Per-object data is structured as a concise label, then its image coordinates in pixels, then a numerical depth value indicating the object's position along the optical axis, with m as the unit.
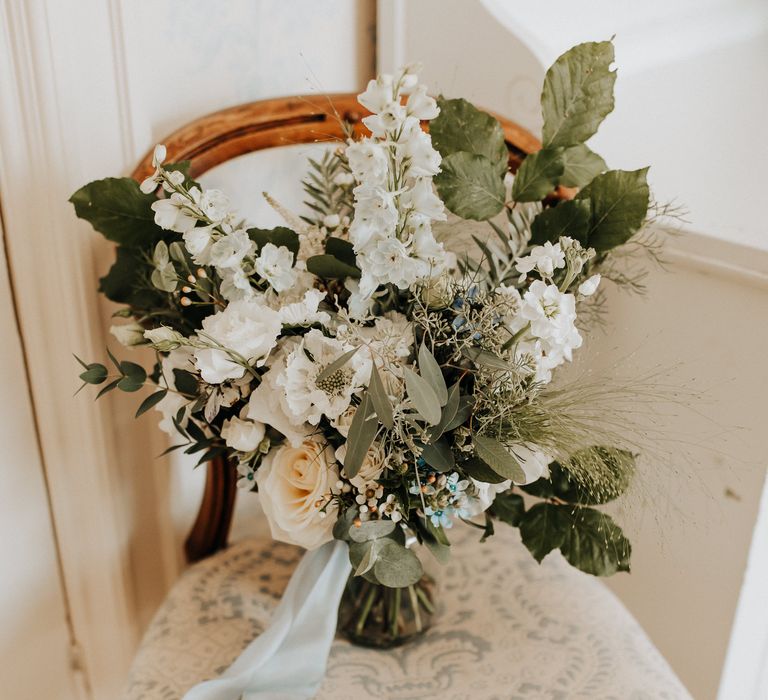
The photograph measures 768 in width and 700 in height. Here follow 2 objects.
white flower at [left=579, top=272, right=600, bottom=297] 0.62
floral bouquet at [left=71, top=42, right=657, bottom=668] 0.59
